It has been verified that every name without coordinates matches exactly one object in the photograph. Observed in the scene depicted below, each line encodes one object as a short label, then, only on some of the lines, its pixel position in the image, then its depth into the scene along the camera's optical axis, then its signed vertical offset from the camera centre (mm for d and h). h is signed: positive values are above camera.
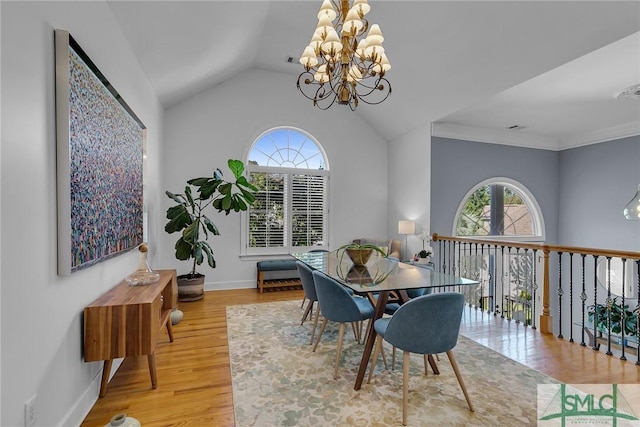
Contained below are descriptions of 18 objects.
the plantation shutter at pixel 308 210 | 5855 +28
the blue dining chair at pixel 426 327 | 1907 -729
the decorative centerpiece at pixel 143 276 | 2562 -548
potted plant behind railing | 4011 -1501
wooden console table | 1976 -760
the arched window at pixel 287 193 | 5637 +344
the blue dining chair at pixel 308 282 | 3053 -708
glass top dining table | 2197 -523
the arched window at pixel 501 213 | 5867 -22
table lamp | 5324 -266
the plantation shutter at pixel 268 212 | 5613 -12
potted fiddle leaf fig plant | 4090 -157
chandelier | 2475 +1353
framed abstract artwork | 1679 +320
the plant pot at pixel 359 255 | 2764 -389
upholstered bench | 5168 -1108
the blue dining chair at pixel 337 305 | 2424 -750
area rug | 1966 -1309
